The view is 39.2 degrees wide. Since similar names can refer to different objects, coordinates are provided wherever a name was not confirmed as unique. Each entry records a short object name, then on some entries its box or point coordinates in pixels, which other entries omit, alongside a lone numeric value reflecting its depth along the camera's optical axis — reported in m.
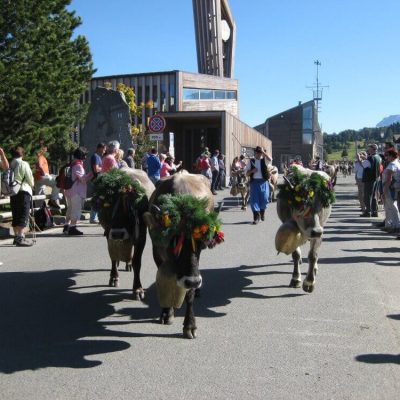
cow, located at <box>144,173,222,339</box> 5.31
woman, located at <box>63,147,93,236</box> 12.73
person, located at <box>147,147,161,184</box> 17.23
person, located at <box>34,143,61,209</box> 15.84
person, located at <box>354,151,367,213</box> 18.75
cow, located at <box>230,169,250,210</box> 19.73
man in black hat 15.20
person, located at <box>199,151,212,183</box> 24.66
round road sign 19.70
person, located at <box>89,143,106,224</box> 12.18
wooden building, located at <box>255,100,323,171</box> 86.12
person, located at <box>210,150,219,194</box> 27.11
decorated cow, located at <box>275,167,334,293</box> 7.44
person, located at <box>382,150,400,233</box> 12.64
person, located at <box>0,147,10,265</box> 10.14
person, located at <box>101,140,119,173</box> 10.41
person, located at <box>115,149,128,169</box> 10.54
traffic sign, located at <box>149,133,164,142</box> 19.86
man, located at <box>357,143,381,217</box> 17.11
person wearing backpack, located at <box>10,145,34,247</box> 11.27
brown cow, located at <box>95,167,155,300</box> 7.14
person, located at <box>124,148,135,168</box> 16.64
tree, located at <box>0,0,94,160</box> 21.73
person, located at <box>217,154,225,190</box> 29.37
